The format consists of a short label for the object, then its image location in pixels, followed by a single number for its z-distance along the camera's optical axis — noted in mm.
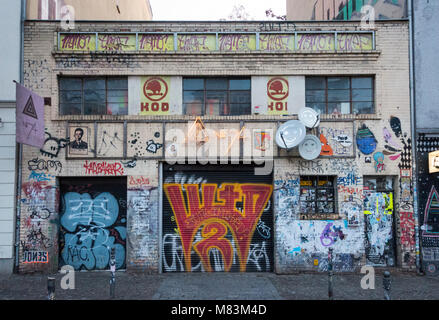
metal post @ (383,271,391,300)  6687
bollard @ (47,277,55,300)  6293
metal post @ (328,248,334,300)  7966
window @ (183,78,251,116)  11055
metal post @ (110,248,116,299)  7874
